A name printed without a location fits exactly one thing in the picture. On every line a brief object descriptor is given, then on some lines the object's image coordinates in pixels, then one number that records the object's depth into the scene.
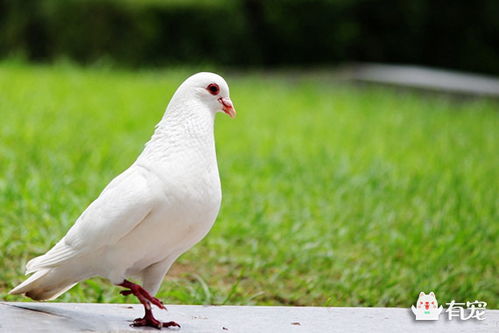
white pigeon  4.28
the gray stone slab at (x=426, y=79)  20.23
